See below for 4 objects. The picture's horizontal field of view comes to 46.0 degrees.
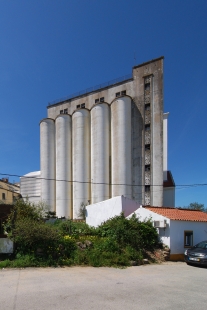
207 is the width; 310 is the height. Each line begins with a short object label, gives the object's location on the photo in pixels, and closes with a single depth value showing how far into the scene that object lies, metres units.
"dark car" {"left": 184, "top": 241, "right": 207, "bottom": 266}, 12.87
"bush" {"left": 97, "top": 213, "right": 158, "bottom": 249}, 14.41
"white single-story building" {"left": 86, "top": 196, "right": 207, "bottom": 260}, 15.42
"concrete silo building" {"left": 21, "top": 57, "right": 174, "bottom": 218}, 34.66
